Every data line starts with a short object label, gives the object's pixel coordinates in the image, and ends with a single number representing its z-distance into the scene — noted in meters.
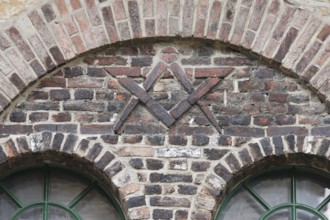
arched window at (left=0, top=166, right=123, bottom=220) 11.50
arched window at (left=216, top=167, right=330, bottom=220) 11.51
